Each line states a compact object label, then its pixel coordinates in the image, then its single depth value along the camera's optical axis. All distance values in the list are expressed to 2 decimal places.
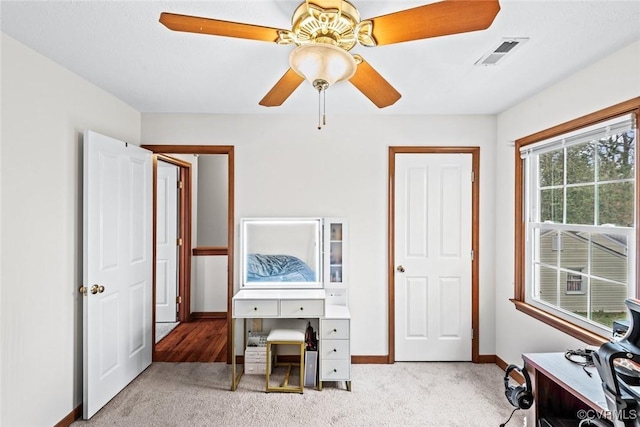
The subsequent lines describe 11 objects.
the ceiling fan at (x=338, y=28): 1.12
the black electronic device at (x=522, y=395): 1.96
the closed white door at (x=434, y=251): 3.25
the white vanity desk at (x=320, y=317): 2.78
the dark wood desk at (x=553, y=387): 1.80
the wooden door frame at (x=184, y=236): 4.43
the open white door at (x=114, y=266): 2.36
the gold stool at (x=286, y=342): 2.71
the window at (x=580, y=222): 1.97
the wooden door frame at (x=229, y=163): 3.23
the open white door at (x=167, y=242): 4.32
